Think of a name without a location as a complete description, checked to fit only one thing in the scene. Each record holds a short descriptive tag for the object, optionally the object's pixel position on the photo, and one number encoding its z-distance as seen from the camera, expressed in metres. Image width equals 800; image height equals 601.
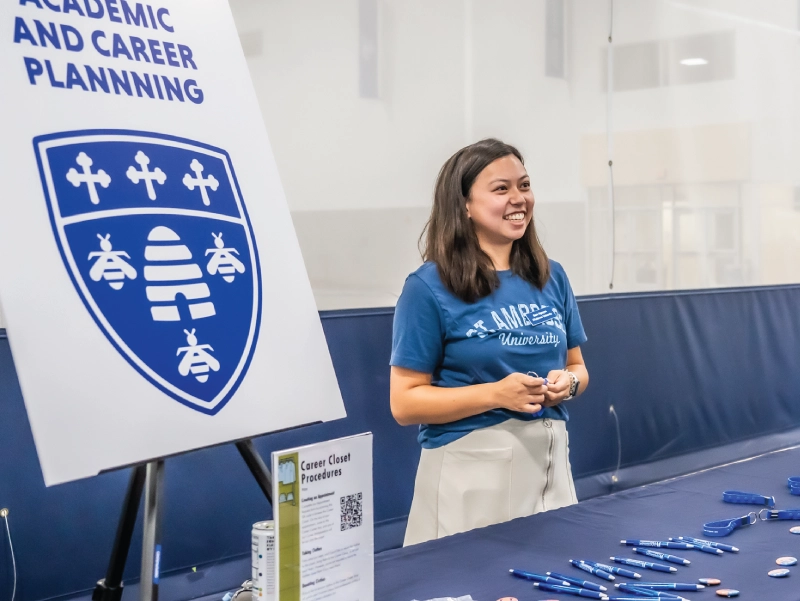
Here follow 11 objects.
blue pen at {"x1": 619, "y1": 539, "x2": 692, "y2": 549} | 1.35
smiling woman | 1.71
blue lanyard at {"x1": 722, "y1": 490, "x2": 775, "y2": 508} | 1.61
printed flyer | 1.00
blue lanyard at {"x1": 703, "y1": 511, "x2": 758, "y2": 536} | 1.43
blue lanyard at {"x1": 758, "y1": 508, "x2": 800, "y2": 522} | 1.52
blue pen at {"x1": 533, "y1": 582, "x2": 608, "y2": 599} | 1.14
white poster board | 1.15
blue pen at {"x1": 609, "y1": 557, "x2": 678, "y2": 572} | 1.25
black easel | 1.25
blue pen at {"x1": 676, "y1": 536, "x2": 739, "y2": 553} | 1.34
